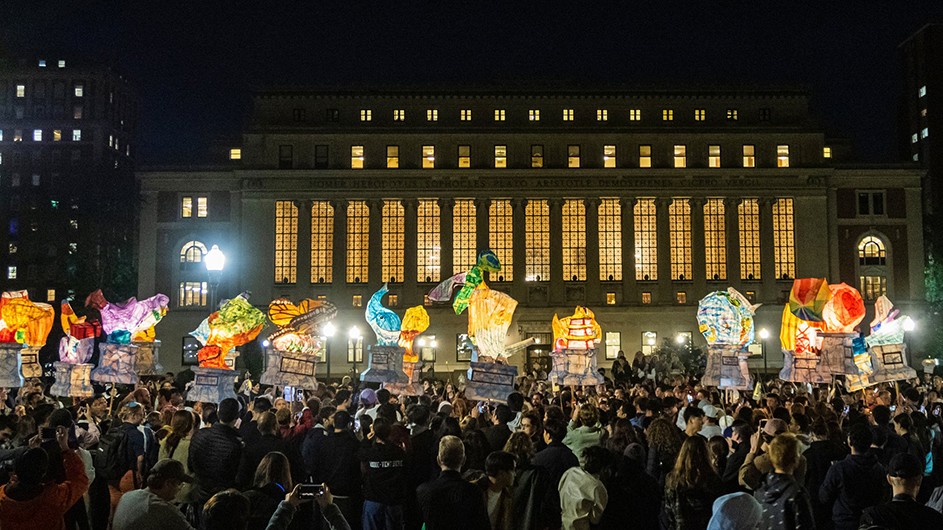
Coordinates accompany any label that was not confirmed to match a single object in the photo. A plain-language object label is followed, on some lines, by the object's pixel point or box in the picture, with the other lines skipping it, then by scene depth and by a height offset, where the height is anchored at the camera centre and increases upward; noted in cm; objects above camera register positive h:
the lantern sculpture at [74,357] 2159 -102
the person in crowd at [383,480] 1042 -187
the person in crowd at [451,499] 795 -160
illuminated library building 6203 +689
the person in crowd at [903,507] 642 -138
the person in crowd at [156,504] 659 -137
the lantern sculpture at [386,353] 1994 -87
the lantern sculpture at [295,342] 1964 -63
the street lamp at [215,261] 2595 +151
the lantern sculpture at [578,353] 2117 -94
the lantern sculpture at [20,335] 2138 -47
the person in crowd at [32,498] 728 -146
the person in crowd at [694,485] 816 -153
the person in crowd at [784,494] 744 -148
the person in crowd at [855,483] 904 -168
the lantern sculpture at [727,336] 2164 -59
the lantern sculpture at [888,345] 1978 -75
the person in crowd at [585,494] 862 -169
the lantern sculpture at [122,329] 2198 -36
